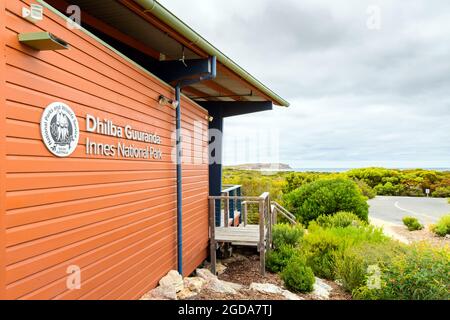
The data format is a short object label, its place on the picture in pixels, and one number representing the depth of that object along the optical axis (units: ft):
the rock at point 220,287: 16.33
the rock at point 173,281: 15.72
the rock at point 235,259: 25.43
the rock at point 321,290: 17.85
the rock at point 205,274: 19.35
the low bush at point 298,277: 17.97
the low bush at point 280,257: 22.63
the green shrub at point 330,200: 40.98
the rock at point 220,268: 23.31
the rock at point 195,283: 16.28
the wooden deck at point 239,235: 23.11
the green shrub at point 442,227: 39.47
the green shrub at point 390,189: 93.15
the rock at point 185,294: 15.14
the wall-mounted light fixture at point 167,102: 16.14
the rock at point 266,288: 16.83
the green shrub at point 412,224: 43.14
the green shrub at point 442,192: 86.00
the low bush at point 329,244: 22.85
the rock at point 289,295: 16.19
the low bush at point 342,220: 34.53
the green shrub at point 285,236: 26.01
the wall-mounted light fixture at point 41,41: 7.47
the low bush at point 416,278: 13.85
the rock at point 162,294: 14.51
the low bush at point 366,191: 80.06
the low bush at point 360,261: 17.62
